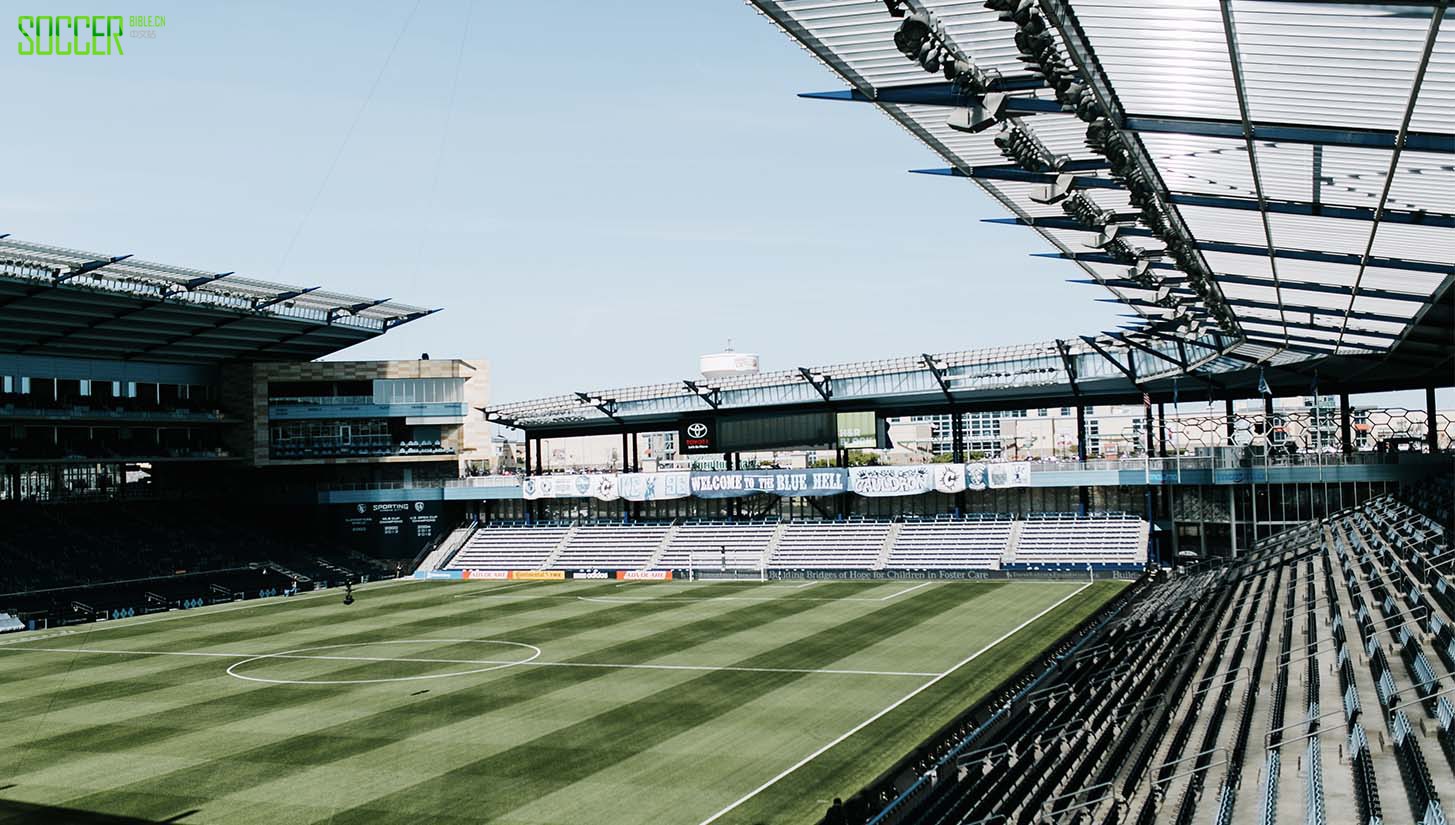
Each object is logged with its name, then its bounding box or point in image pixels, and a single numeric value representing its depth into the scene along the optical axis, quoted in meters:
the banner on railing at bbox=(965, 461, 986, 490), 69.38
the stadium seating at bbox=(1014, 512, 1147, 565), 63.50
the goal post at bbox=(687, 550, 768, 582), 69.25
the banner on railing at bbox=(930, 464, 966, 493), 69.88
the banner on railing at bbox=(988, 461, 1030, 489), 68.69
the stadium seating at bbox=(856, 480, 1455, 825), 17.91
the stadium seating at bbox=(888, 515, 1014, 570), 65.94
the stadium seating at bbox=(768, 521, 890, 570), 68.62
